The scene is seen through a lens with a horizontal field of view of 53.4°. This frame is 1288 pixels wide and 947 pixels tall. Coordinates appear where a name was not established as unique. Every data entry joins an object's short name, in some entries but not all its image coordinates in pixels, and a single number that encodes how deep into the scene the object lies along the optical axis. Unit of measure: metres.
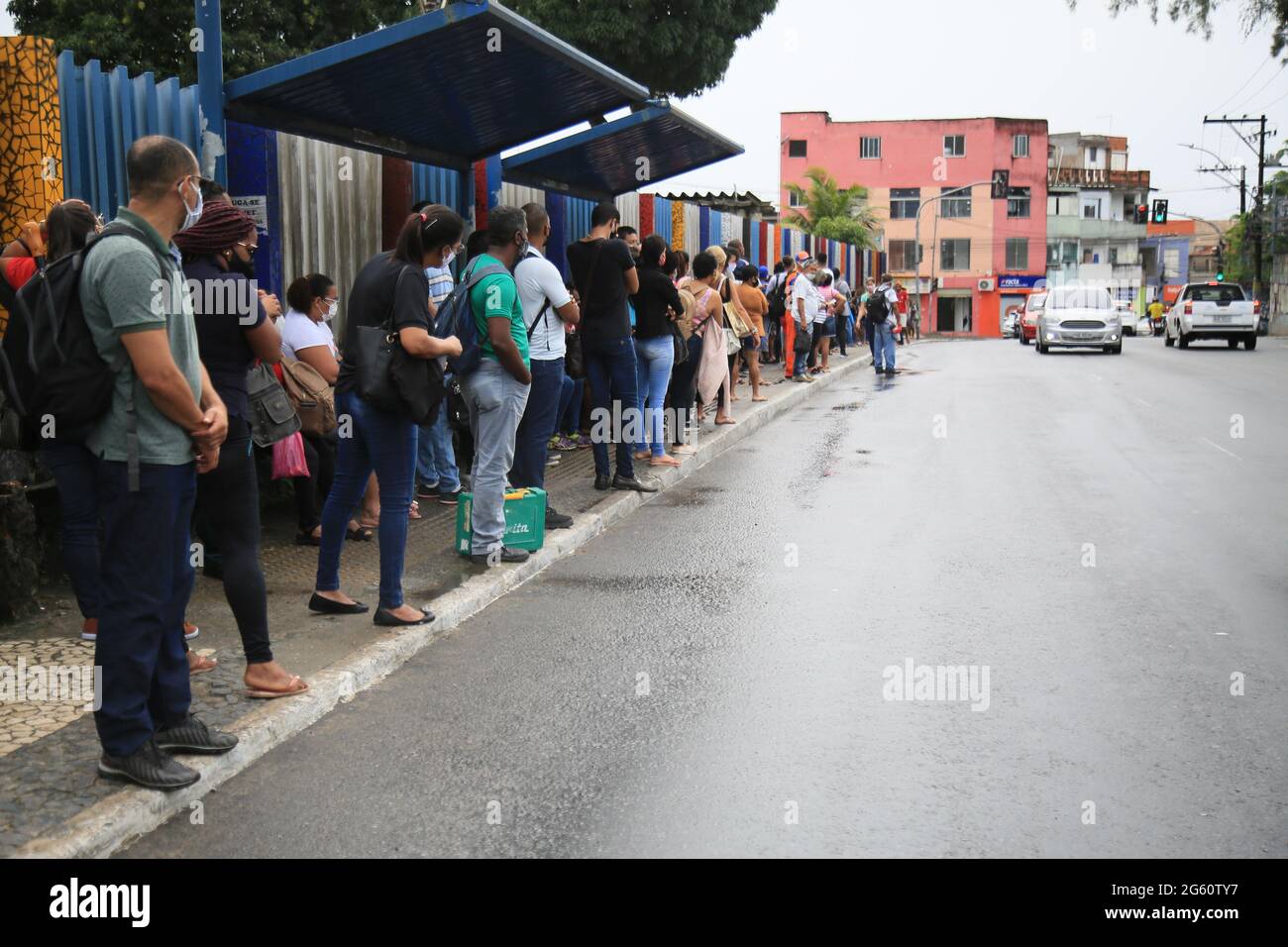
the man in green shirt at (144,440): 3.96
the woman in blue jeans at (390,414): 5.97
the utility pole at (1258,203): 54.59
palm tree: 51.66
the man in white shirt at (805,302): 18.84
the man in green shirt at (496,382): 7.11
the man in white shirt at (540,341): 7.91
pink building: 72.06
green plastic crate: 7.68
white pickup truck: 33.09
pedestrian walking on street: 21.59
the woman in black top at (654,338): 10.78
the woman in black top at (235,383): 4.86
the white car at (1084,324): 29.41
